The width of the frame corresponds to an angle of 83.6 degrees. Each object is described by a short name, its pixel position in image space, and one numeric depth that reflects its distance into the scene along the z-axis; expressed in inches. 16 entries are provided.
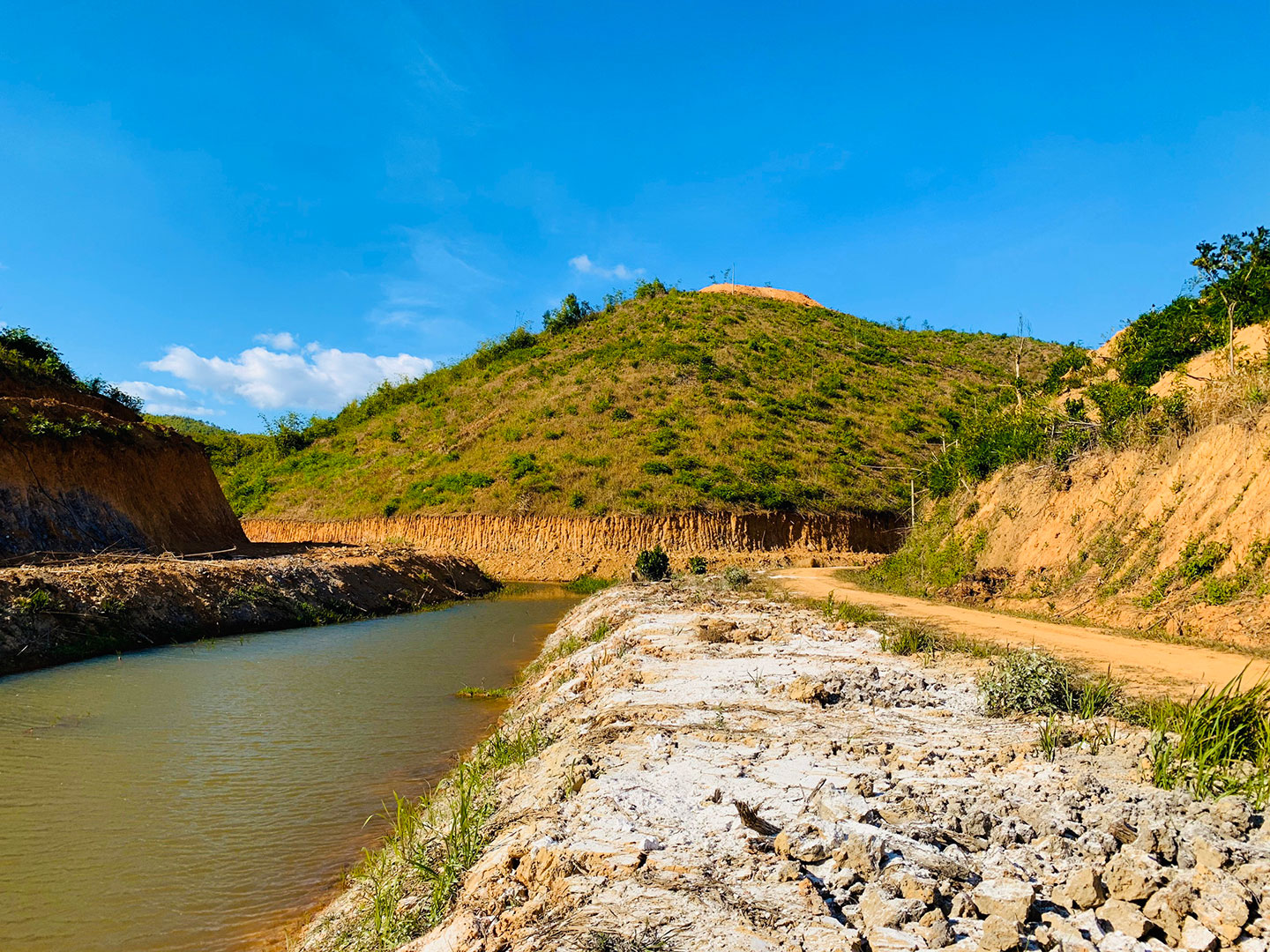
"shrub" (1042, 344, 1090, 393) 969.5
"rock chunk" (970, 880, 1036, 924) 123.0
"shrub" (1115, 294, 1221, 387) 700.7
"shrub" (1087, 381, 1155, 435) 614.2
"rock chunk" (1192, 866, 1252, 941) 118.4
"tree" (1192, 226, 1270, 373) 672.4
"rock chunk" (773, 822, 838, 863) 147.0
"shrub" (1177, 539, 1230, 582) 435.2
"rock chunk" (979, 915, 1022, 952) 114.7
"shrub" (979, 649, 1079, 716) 241.0
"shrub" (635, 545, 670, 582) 957.2
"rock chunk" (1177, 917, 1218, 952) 114.6
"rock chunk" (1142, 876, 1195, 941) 120.0
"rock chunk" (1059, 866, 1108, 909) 126.8
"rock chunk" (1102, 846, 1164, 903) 126.7
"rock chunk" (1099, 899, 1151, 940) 119.8
